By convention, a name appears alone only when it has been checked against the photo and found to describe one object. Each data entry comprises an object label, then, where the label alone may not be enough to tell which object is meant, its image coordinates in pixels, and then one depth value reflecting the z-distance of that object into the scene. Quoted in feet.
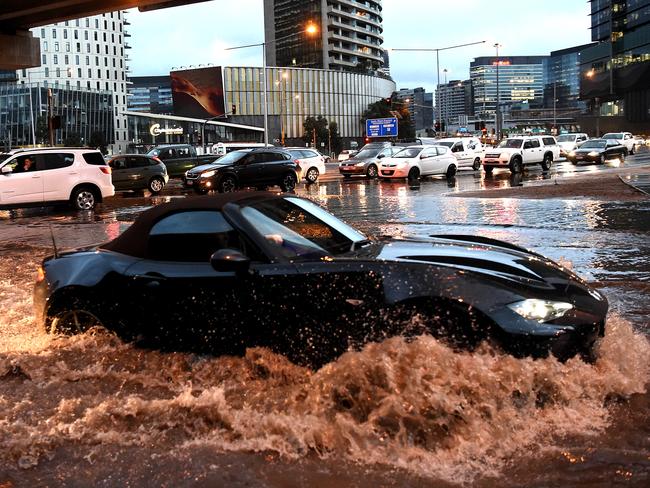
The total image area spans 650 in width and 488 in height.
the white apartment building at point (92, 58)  445.78
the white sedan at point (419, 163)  97.76
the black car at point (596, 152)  130.82
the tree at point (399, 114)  349.61
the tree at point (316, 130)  342.23
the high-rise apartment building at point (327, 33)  387.34
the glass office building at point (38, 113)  349.61
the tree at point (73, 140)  351.87
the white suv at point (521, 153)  105.81
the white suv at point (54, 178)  61.11
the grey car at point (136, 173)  84.12
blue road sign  215.31
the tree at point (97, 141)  377.56
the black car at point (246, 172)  78.43
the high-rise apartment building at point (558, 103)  622.95
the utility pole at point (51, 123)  102.01
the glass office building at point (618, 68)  335.67
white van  118.42
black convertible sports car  13.11
